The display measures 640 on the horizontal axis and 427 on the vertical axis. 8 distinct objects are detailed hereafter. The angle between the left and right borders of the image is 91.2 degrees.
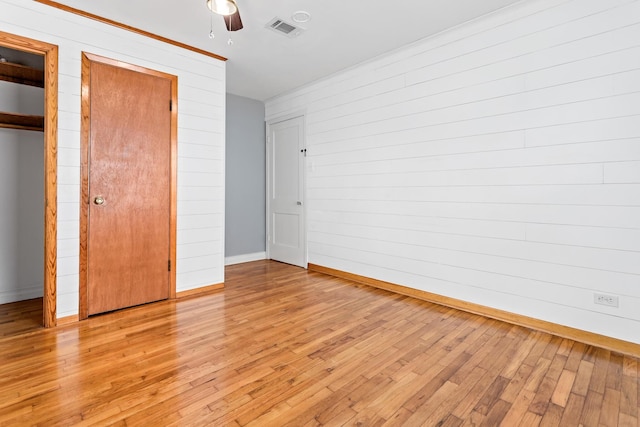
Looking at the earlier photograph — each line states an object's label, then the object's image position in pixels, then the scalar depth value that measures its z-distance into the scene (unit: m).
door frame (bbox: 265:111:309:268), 4.82
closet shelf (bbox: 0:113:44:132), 2.95
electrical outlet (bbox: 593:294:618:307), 2.31
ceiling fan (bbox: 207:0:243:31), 2.27
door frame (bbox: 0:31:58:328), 2.66
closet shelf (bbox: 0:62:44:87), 2.95
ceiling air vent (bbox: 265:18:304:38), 2.97
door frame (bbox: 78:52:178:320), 2.83
